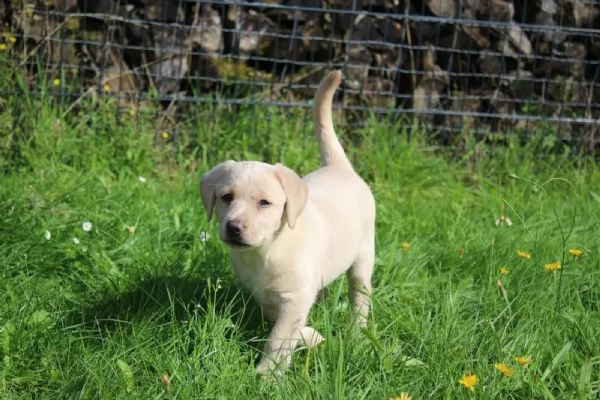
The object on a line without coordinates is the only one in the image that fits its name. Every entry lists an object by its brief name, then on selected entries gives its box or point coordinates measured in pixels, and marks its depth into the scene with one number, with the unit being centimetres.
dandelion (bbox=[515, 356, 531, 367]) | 273
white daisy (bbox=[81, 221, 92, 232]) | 390
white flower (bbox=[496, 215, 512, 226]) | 396
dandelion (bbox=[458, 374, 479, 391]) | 268
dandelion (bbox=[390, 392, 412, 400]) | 265
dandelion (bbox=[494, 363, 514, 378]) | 272
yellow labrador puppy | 302
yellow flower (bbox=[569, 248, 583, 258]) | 354
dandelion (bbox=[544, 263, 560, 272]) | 340
